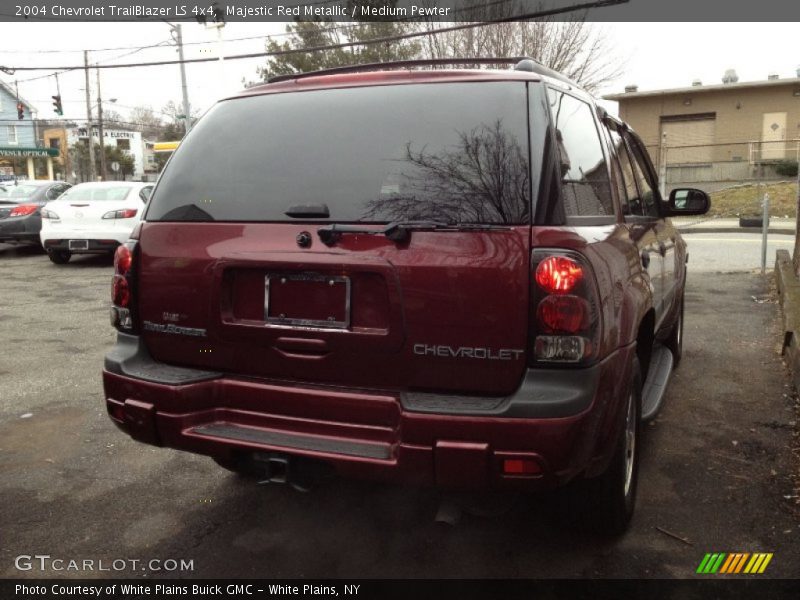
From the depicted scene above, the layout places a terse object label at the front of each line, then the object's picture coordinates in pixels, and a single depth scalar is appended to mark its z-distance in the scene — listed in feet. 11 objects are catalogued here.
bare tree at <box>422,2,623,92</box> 74.33
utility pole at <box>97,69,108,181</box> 139.19
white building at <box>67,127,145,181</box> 259.82
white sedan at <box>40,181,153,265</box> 37.78
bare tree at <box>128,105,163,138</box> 266.16
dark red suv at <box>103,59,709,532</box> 7.39
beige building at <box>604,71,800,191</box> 100.01
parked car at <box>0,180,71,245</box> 44.50
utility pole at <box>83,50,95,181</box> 141.49
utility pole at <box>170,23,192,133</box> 85.10
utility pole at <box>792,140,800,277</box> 25.11
